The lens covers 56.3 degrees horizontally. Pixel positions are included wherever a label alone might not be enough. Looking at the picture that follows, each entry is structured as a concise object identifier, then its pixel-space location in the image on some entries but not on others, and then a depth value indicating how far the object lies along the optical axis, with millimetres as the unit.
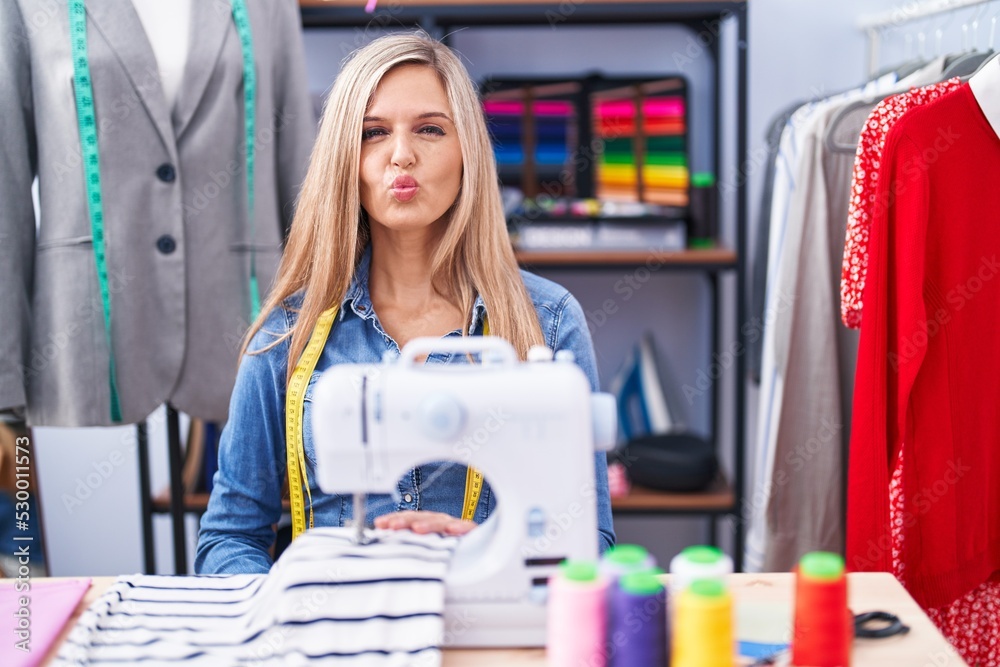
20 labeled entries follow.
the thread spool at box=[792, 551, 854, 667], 888
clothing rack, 1897
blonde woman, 1425
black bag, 2355
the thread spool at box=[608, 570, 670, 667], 848
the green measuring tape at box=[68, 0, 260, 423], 1772
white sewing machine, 998
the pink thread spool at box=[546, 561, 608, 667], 865
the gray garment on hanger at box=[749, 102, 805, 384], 2205
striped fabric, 957
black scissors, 1013
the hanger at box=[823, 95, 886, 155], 1787
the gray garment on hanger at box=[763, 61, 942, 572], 1906
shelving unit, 2164
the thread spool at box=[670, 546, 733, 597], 888
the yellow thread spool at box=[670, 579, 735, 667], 836
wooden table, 977
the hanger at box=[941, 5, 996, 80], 1677
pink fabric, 996
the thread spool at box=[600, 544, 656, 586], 899
